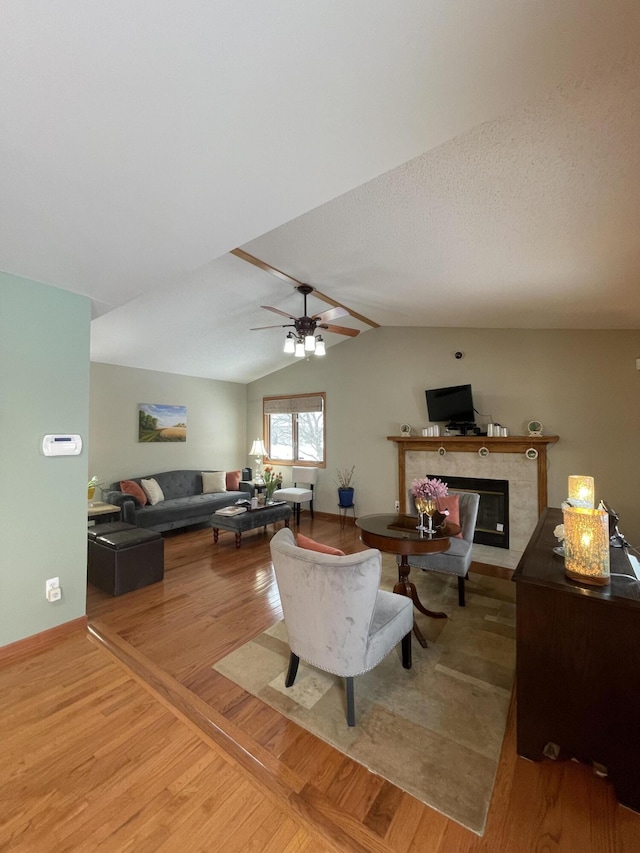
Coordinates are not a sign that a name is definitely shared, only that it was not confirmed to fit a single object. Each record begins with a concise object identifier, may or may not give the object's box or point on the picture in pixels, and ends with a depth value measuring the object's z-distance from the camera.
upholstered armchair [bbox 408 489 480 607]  2.96
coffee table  4.59
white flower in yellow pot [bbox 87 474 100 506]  4.72
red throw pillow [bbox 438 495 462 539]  3.35
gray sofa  4.79
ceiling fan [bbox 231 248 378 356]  3.51
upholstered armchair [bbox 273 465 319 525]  5.97
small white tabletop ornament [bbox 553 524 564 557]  1.76
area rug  1.52
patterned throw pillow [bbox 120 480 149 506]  5.11
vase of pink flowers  2.68
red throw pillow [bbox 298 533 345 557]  2.04
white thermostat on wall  2.46
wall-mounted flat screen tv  4.79
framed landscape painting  5.80
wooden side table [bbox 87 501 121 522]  4.50
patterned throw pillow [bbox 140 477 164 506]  5.28
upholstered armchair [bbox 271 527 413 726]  1.67
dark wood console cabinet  1.40
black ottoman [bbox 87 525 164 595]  3.18
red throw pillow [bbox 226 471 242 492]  6.60
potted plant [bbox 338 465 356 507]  5.86
